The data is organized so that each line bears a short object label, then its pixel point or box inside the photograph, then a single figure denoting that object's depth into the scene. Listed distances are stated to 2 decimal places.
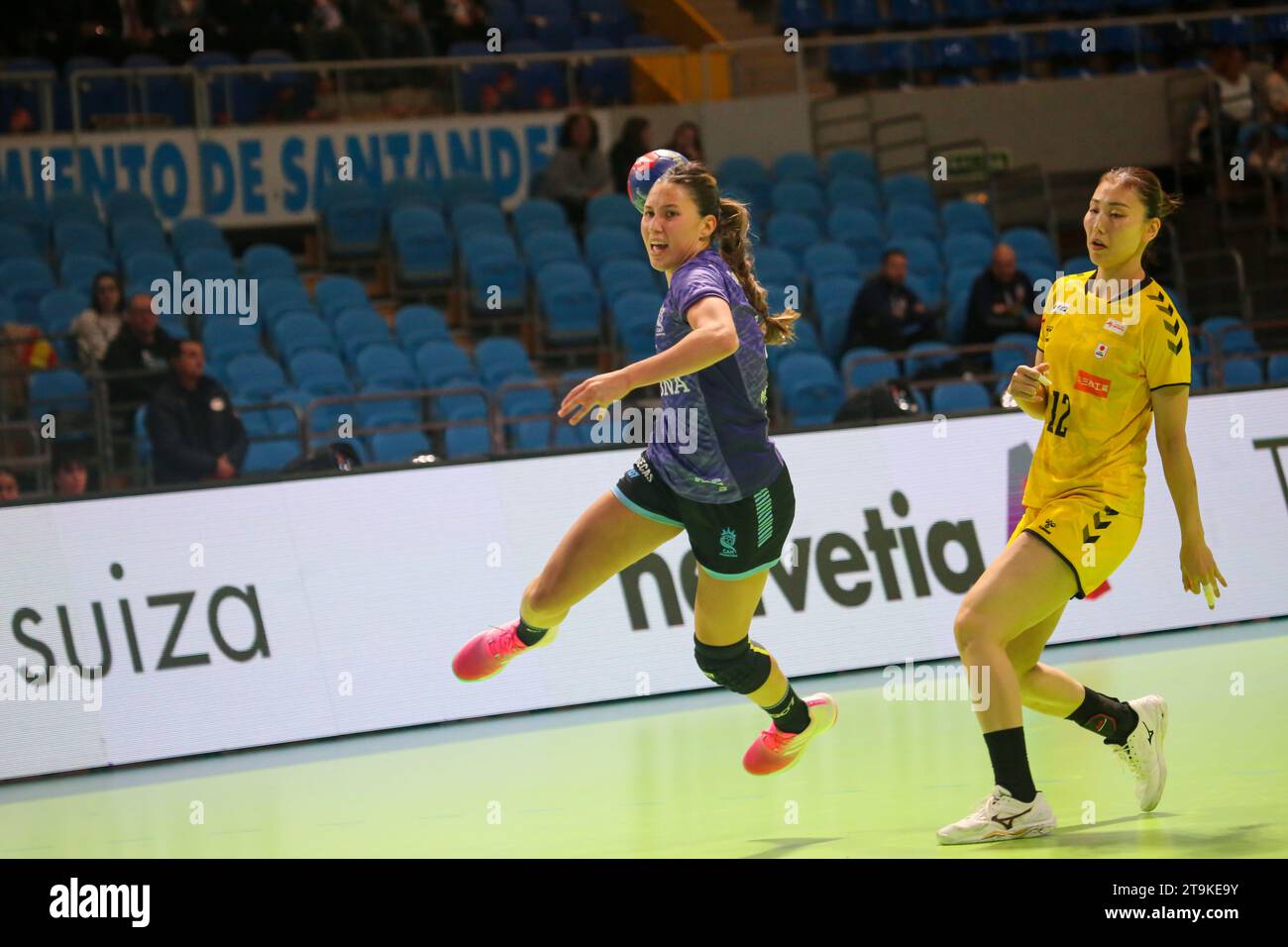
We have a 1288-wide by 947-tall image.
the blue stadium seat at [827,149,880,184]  16.97
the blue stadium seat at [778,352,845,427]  13.45
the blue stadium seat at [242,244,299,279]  13.98
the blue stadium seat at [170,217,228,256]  13.98
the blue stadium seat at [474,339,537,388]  13.48
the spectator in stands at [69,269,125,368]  12.01
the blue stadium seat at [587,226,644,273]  14.98
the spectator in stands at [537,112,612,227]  15.80
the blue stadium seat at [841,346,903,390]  13.90
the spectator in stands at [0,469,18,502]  10.48
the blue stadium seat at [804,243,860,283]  15.07
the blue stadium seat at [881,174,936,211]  16.73
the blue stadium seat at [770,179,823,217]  16.25
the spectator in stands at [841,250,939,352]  13.89
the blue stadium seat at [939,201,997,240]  16.44
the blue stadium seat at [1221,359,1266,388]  15.05
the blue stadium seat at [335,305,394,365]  13.38
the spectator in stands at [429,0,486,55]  17.66
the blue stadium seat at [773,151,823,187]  16.77
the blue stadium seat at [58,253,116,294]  13.36
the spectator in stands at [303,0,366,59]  16.03
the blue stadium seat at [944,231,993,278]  15.71
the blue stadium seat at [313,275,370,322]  13.84
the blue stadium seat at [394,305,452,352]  13.68
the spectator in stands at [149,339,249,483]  10.92
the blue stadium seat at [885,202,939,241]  16.20
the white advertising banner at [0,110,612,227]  14.74
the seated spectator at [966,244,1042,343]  14.22
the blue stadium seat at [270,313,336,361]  13.15
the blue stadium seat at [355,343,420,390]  13.02
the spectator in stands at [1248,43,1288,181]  17.42
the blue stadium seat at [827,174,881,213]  16.55
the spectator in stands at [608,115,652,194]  15.49
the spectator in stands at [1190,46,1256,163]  17.81
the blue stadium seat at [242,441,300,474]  12.03
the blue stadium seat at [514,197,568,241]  15.18
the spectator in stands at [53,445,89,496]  10.96
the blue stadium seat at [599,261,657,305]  14.57
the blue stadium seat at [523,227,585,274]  14.70
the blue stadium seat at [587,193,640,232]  15.48
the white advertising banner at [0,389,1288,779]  8.23
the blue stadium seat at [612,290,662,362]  14.10
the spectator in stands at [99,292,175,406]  11.90
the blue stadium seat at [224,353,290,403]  12.51
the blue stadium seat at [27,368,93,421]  12.07
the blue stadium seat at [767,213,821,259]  15.60
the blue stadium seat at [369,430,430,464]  12.54
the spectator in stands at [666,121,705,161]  15.22
